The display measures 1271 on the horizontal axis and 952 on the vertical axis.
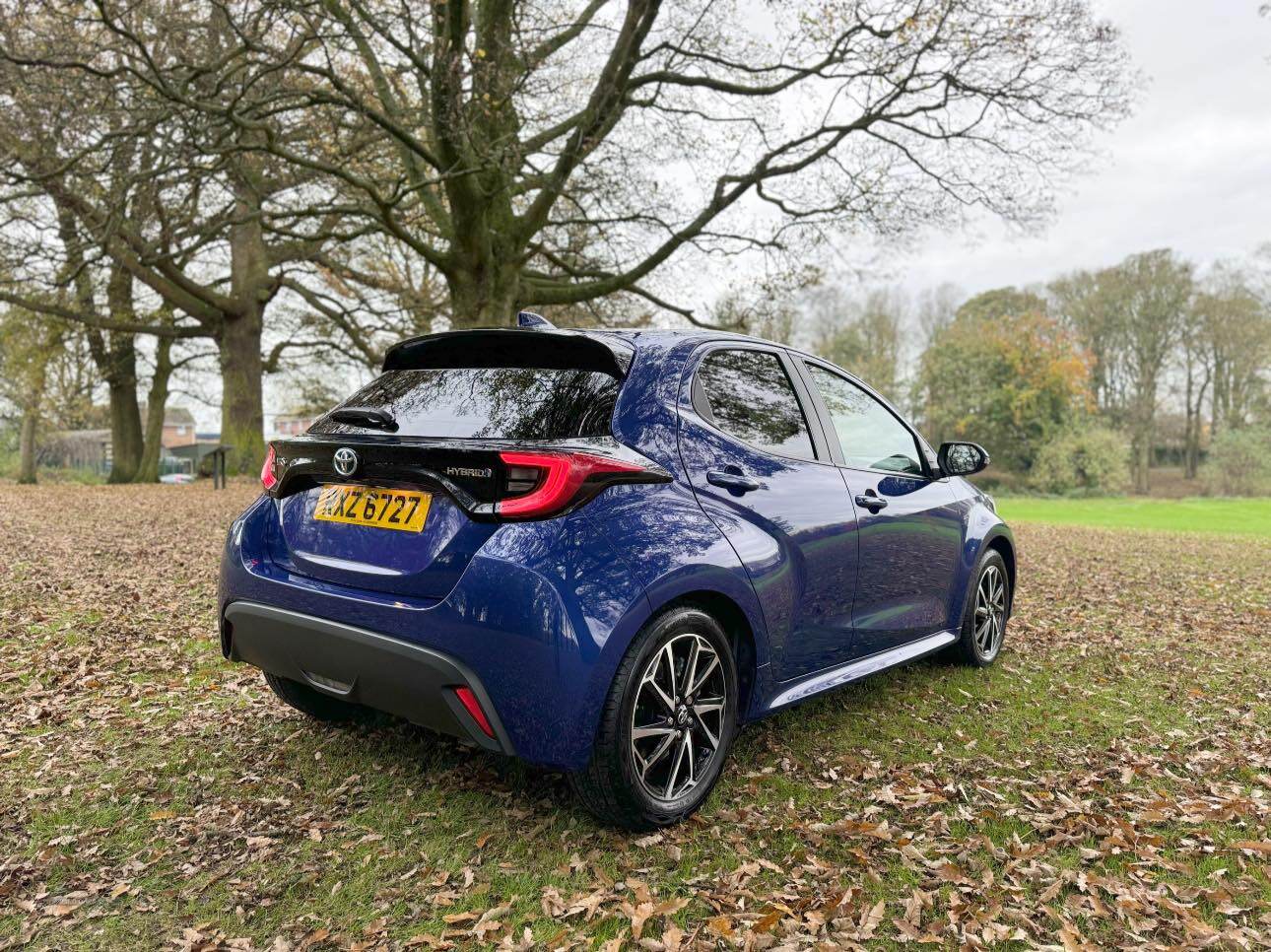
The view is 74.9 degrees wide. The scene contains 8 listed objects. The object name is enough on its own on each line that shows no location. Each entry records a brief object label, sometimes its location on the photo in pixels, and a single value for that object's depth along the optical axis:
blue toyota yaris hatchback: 2.46
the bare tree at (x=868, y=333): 39.97
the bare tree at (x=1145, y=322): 34.94
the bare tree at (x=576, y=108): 9.64
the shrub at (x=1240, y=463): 29.88
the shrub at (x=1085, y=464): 33.66
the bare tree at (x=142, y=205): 9.32
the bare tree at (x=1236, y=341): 31.95
